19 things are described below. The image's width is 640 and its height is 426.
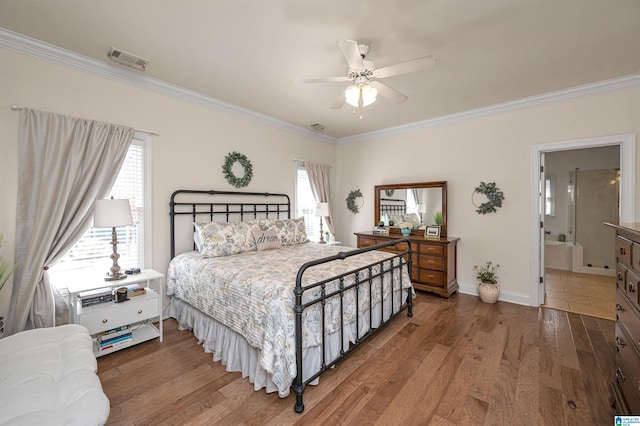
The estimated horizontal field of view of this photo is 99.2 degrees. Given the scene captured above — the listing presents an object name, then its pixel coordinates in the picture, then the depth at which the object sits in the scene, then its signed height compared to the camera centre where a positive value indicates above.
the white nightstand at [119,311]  2.36 -0.92
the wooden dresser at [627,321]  1.42 -0.65
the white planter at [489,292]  3.81 -1.17
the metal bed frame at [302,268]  1.85 -0.54
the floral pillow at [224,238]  3.05 -0.32
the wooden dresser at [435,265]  3.97 -0.84
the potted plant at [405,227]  4.50 -0.30
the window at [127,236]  2.73 -0.27
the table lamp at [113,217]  2.48 -0.06
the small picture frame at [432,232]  4.33 -0.36
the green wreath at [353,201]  5.54 +0.18
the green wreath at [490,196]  3.95 +0.19
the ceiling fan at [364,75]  2.04 +1.12
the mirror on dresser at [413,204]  4.42 +0.10
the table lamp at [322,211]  4.88 -0.02
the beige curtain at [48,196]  2.36 +0.14
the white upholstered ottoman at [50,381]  1.09 -0.80
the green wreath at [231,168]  3.87 +0.60
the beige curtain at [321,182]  5.16 +0.55
